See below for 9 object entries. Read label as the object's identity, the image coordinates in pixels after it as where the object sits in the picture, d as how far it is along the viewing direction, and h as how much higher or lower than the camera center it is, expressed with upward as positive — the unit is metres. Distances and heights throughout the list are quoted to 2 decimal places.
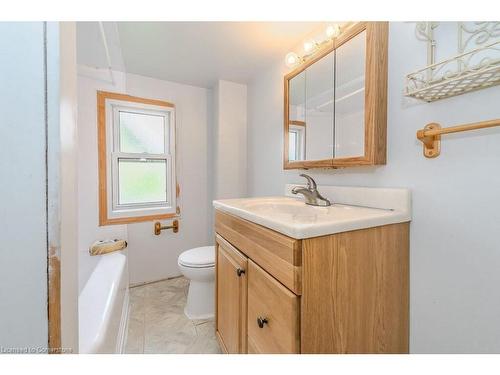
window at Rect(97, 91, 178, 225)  1.91 +0.24
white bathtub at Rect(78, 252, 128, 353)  0.89 -0.63
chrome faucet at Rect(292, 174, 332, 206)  1.14 -0.06
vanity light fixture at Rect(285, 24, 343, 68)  1.10 +0.80
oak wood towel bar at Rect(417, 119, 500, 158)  0.73 +0.17
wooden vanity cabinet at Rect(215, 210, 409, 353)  0.63 -0.36
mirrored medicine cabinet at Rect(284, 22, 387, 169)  0.93 +0.43
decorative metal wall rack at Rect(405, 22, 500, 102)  0.62 +0.39
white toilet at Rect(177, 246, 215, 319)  1.57 -0.77
